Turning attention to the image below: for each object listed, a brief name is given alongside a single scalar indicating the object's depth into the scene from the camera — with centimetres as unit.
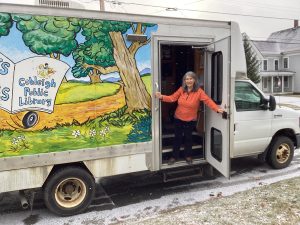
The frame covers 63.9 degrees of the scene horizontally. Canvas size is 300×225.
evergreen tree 2473
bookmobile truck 326
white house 2927
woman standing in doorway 414
